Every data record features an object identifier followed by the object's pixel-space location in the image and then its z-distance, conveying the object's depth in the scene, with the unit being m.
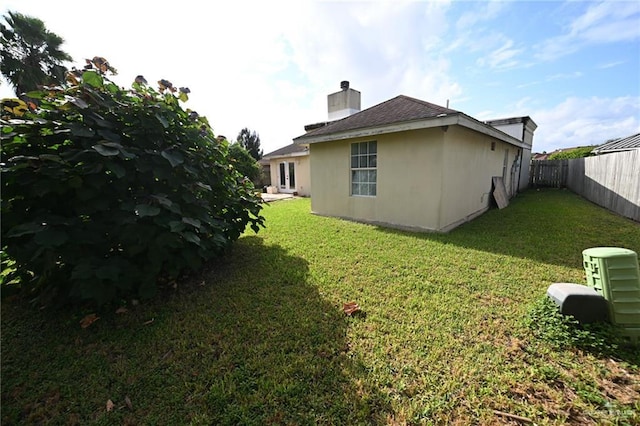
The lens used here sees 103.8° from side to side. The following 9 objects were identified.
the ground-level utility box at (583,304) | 2.49
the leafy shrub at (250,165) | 16.97
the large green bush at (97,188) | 2.38
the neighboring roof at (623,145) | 11.29
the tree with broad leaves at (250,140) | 33.56
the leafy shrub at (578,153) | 18.40
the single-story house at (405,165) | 6.29
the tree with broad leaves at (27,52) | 9.64
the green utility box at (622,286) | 2.42
